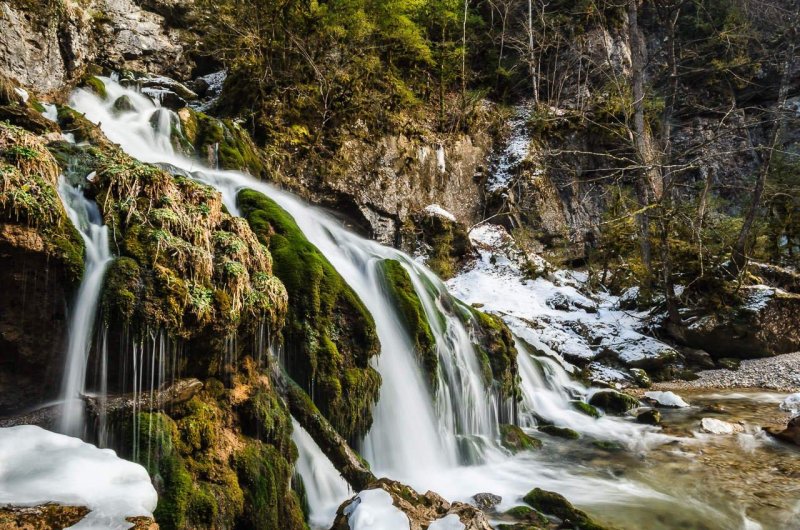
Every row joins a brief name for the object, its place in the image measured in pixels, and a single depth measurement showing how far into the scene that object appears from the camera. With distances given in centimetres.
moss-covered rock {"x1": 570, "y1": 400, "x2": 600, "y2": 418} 816
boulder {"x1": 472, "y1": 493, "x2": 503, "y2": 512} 461
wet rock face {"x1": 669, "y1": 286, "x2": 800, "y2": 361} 1039
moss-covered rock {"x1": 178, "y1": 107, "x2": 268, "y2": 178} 1013
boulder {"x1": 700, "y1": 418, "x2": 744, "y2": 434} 671
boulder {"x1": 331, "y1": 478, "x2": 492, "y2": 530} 331
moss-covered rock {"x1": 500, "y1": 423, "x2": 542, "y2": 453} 655
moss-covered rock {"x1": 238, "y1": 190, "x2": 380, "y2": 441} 485
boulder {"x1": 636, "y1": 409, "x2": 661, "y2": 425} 746
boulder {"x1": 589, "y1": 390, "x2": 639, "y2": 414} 833
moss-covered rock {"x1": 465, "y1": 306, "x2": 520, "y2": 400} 775
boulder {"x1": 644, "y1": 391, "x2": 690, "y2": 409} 828
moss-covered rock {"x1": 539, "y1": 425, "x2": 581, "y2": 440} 721
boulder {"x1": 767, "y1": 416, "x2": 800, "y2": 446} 603
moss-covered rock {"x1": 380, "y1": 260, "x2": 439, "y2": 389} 658
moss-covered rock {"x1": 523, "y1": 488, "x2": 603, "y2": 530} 415
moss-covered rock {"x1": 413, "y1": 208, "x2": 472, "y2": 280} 1499
